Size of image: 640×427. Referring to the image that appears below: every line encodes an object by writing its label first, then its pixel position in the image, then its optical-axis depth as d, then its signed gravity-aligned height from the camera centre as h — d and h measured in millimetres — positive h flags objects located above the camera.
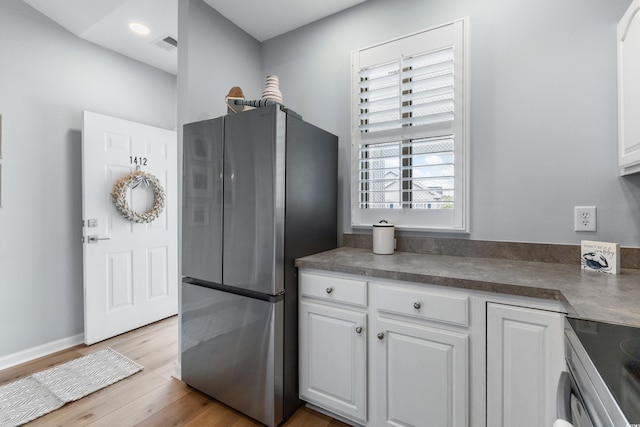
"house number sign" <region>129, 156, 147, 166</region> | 2788 +505
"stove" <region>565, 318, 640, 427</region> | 471 -310
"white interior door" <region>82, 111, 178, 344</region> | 2508 -219
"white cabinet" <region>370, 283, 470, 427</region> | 1231 -654
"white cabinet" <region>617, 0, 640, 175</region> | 1197 +524
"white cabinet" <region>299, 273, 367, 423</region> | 1470 -709
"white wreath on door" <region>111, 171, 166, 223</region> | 2635 +166
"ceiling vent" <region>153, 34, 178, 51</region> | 2561 +1549
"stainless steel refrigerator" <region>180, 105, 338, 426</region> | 1532 -206
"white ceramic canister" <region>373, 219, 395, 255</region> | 1823 -169
